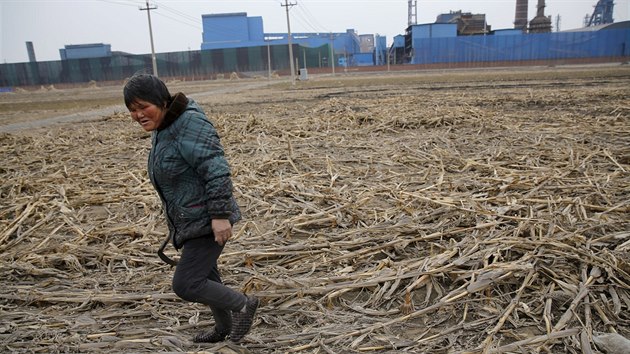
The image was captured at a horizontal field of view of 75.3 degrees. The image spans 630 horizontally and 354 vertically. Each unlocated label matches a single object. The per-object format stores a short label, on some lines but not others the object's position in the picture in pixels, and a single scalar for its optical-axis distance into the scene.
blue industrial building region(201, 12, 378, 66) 96.00
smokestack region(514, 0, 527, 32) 74.12
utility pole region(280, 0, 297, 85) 38.91
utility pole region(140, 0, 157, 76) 35.31
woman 2.21
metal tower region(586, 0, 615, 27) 83.69
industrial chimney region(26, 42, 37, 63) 106.36
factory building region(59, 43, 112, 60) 93.06
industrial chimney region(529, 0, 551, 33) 68.50
